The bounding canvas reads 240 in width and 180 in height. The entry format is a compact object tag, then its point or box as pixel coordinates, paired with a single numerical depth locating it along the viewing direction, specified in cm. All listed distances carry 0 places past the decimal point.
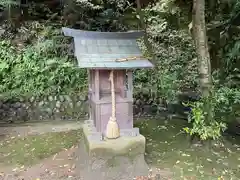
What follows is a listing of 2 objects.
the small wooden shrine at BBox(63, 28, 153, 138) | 348
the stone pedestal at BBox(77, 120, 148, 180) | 345
